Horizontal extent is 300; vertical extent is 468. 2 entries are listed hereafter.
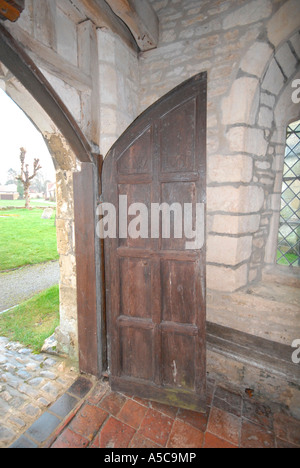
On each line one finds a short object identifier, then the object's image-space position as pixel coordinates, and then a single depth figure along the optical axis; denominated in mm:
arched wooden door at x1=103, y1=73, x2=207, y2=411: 1667
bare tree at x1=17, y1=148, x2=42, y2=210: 16095
